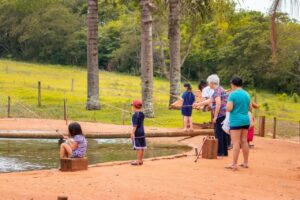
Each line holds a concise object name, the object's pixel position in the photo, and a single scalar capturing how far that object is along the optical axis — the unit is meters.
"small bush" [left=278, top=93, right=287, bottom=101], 46.93
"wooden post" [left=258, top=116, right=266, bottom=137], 20.47
